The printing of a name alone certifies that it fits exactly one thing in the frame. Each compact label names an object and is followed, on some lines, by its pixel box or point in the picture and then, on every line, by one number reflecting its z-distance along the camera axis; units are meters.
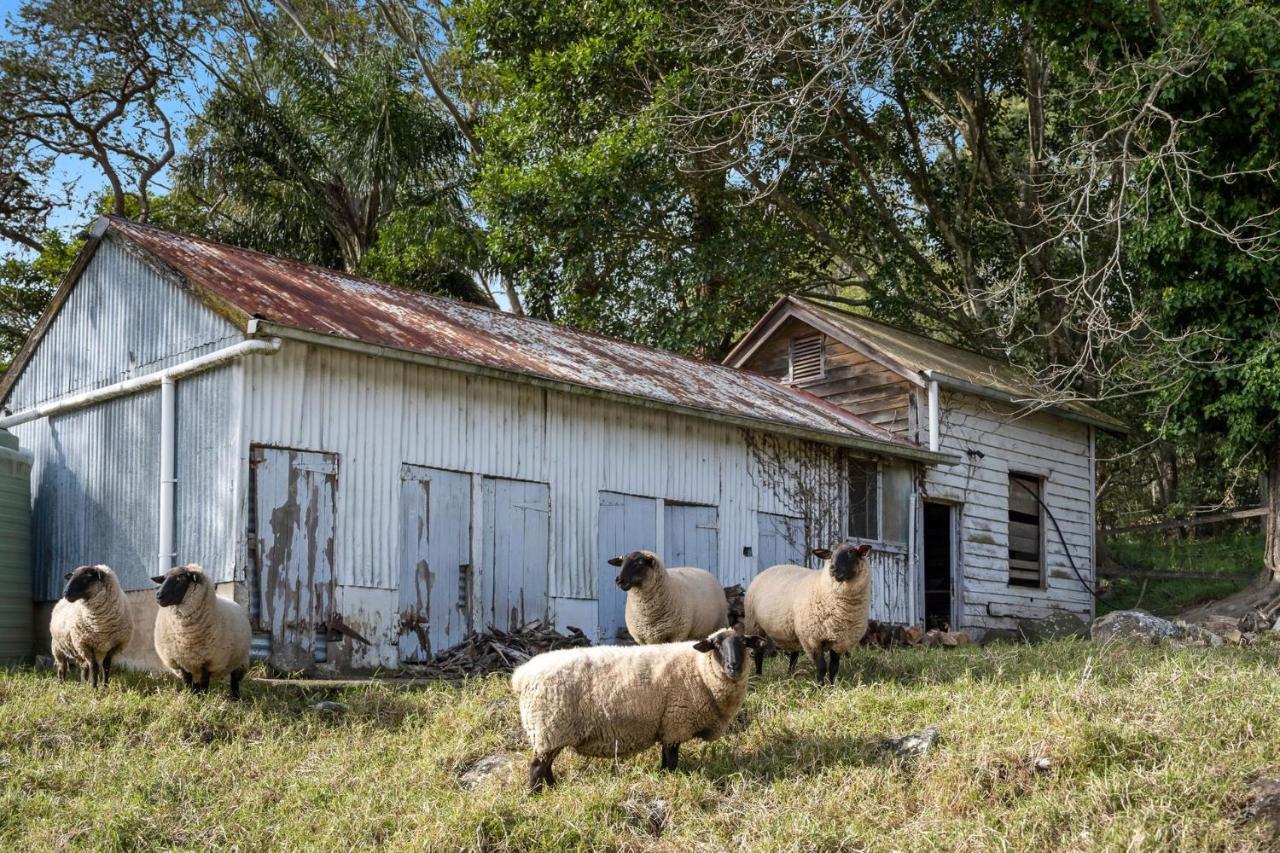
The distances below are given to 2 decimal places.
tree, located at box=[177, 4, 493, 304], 26.16
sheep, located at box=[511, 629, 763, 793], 8.62
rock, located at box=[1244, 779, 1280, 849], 7.23
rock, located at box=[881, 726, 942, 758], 8.76
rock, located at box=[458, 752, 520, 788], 8.99
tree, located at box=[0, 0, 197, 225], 28.61
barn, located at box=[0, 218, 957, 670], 12.95
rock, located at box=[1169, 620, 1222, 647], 15.35
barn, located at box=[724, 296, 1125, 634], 20.58
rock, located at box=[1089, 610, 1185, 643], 15.69
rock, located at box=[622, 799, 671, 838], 8.00
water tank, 14.91
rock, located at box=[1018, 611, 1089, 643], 21.41
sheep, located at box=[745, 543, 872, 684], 11.69
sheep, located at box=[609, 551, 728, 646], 12.02
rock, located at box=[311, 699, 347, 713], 10.80
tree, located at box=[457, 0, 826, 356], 24.06
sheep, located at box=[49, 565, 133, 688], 11.60
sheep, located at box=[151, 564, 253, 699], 10.90
